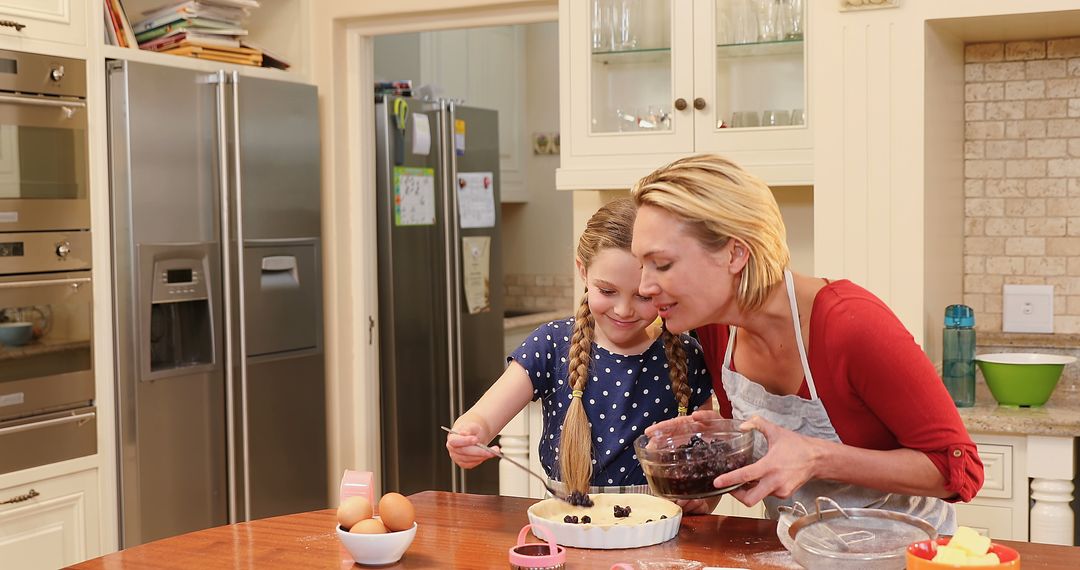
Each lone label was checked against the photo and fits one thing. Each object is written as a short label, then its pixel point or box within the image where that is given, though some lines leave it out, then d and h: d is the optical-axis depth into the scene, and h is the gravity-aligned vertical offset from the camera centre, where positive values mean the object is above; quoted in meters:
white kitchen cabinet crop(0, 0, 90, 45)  3.09 +0.64
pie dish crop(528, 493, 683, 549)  1.67 -0.43
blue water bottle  2.87 -0.31
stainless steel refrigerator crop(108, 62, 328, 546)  3.41 -0.17
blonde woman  1.63 -0.15
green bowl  2.82 -0.36
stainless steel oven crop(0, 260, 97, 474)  3.10 -0.34
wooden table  1.62 -0.46
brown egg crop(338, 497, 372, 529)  1.68 -0.40
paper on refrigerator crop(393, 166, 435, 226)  4.40 +0.19
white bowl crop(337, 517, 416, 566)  1.61 -0.43
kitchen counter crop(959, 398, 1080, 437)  2.63 -0.44
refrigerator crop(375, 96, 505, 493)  4.39 -0.15
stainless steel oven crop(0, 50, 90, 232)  3.09 +0.30
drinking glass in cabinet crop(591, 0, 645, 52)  3.32 +0.64
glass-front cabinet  3.15 +0.43
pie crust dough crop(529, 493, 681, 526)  1.74 -0.42
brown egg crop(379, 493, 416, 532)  1.65 -0.39
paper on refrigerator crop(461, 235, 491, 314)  4.84 -0.12
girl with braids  2.01 -0.26
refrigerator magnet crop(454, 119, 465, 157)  4.73 +0.44
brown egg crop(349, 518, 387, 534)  1.63 -0.41
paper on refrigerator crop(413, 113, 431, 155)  4.48 +0.43
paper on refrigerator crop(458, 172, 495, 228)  4.81 +0.19
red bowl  1.26 -0.36
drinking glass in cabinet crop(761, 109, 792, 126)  3.14 +0.33
